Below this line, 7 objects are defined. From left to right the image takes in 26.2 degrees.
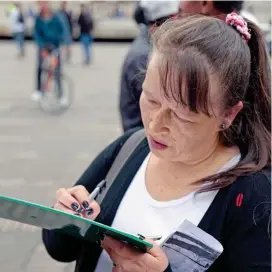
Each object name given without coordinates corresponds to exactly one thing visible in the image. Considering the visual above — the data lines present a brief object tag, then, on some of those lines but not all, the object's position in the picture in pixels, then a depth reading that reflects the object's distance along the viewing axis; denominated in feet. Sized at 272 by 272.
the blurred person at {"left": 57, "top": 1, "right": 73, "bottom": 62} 41.13
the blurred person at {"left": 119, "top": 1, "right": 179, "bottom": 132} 7.57
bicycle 24.41
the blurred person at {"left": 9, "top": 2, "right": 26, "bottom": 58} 44.57
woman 3.58
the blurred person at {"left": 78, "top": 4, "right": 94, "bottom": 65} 41.21
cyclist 26.73
